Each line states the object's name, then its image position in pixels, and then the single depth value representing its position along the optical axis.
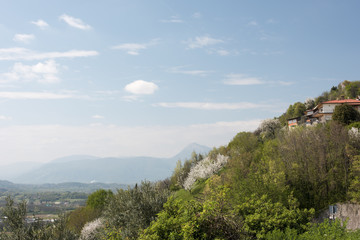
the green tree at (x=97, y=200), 77.50
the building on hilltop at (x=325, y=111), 71.69
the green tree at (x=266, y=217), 22.30
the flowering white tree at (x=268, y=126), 93.16
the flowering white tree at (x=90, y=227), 54.12
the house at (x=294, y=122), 85.13
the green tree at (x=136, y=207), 21.34
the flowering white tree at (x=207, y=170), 69.75
